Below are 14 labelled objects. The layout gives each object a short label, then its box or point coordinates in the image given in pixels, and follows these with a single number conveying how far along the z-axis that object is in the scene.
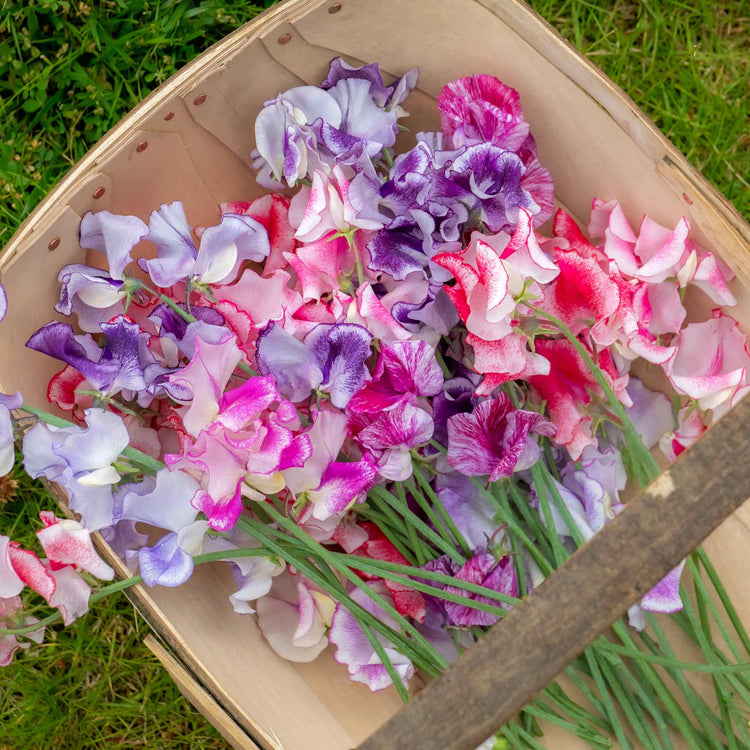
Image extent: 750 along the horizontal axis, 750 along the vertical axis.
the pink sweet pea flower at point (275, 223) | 0.71
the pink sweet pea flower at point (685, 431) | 0.70
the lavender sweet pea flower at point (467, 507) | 0.66
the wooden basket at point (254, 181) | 0.65
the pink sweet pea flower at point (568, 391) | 0.64
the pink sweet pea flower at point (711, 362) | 0.65
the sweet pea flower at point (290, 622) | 0.69
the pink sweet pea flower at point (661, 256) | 0.66
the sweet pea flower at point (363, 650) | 0.66
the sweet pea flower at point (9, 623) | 0.58
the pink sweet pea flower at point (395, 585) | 0.67
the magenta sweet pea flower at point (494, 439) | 0.60
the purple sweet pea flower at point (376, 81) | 0.69
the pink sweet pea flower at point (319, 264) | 0.64
